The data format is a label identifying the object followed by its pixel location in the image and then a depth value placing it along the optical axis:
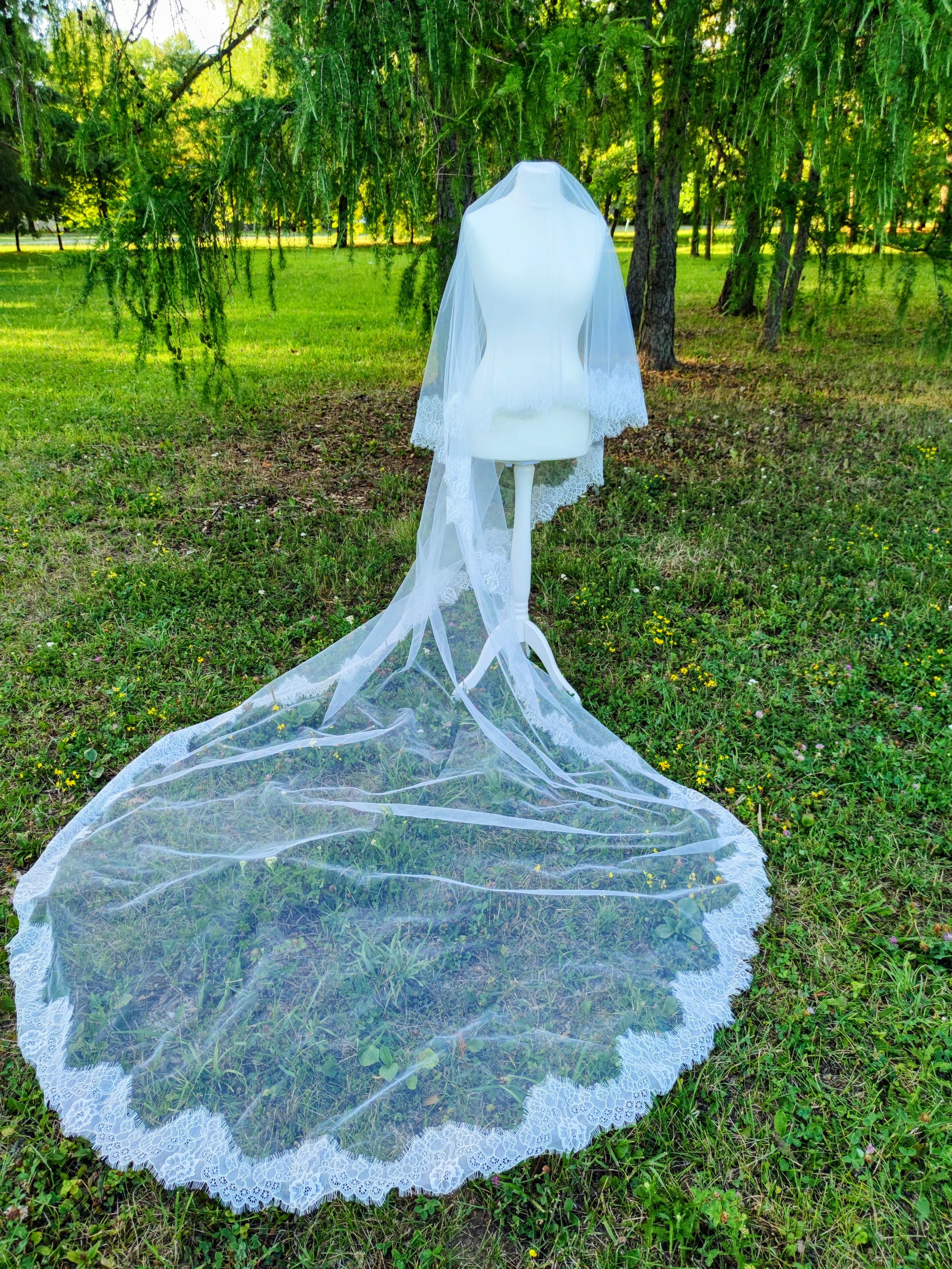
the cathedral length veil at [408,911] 1.80
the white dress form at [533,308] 2.43
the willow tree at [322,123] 2.65
